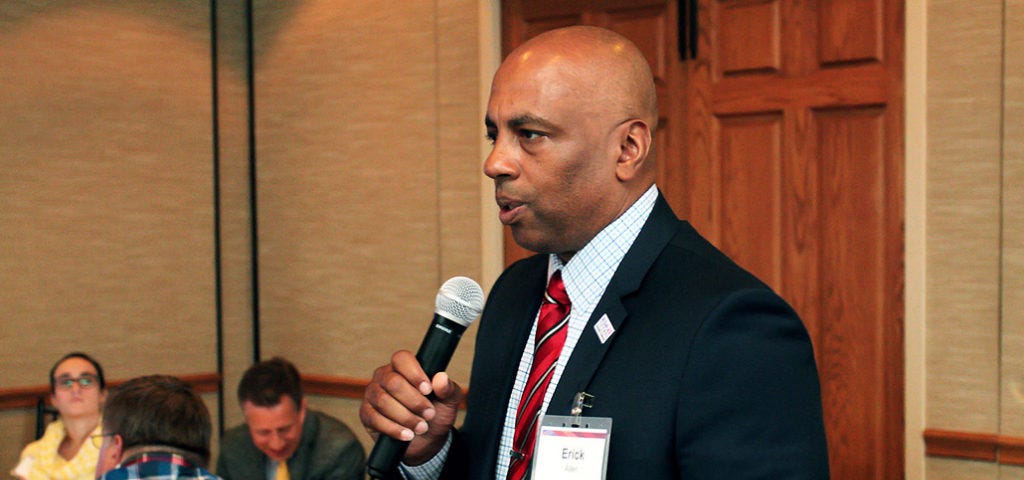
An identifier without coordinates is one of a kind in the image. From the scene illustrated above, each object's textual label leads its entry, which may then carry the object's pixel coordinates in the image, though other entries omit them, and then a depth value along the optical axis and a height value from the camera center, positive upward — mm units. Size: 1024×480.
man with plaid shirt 2434 -508
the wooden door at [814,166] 3555 +161
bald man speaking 1290 -161
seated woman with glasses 4051 -791
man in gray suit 3602 -771
